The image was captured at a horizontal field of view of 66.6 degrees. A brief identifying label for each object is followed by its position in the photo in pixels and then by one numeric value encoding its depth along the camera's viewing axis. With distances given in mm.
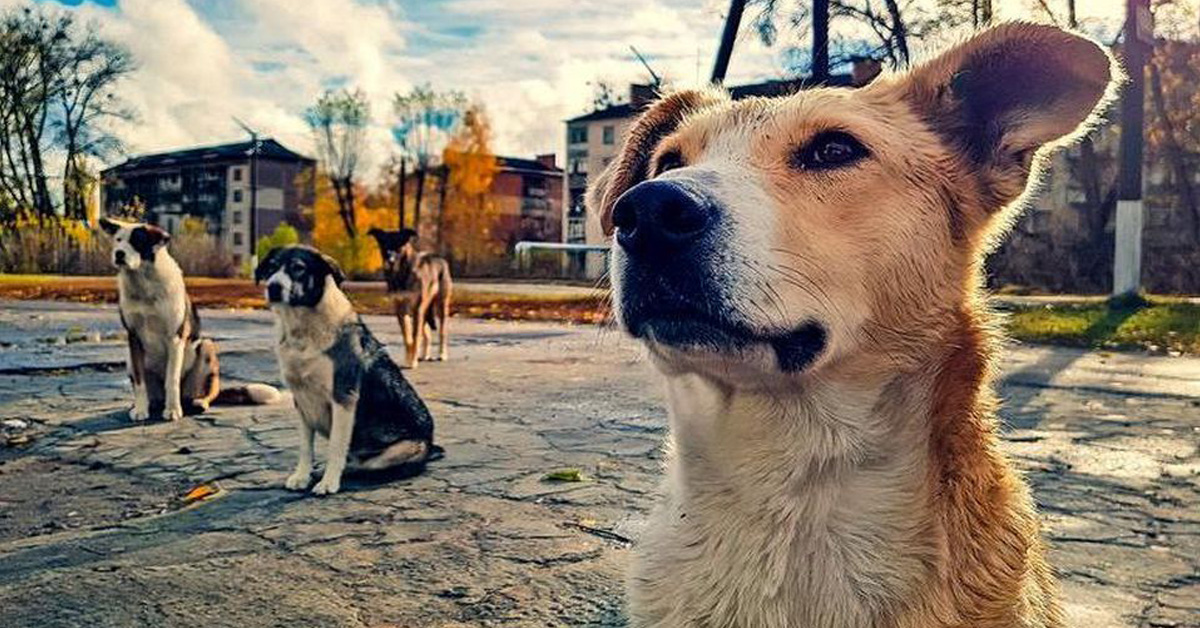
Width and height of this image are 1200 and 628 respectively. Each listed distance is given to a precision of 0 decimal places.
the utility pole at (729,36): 9852
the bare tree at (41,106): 30406
